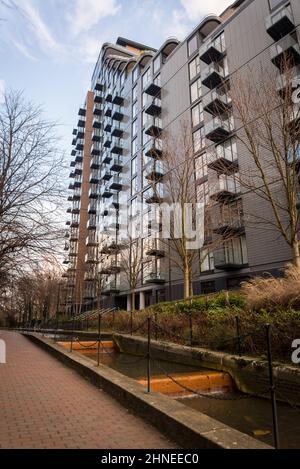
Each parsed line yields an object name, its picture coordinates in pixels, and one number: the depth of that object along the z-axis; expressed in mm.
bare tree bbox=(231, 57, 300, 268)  12602
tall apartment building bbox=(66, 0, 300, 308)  24719
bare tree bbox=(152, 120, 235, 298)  18438
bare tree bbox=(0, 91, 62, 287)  11227
